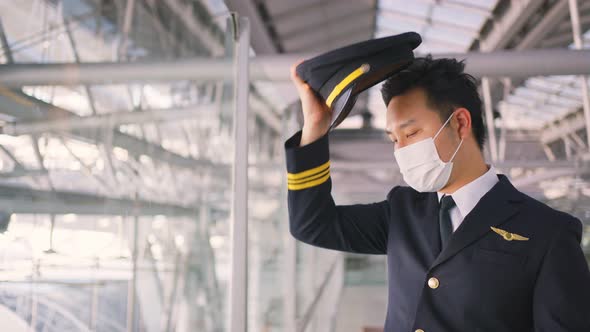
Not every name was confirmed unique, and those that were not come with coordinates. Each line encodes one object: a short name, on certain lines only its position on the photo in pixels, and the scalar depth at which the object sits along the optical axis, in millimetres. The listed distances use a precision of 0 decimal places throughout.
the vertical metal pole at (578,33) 4914
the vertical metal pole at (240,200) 2385
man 1236
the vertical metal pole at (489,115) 9302
